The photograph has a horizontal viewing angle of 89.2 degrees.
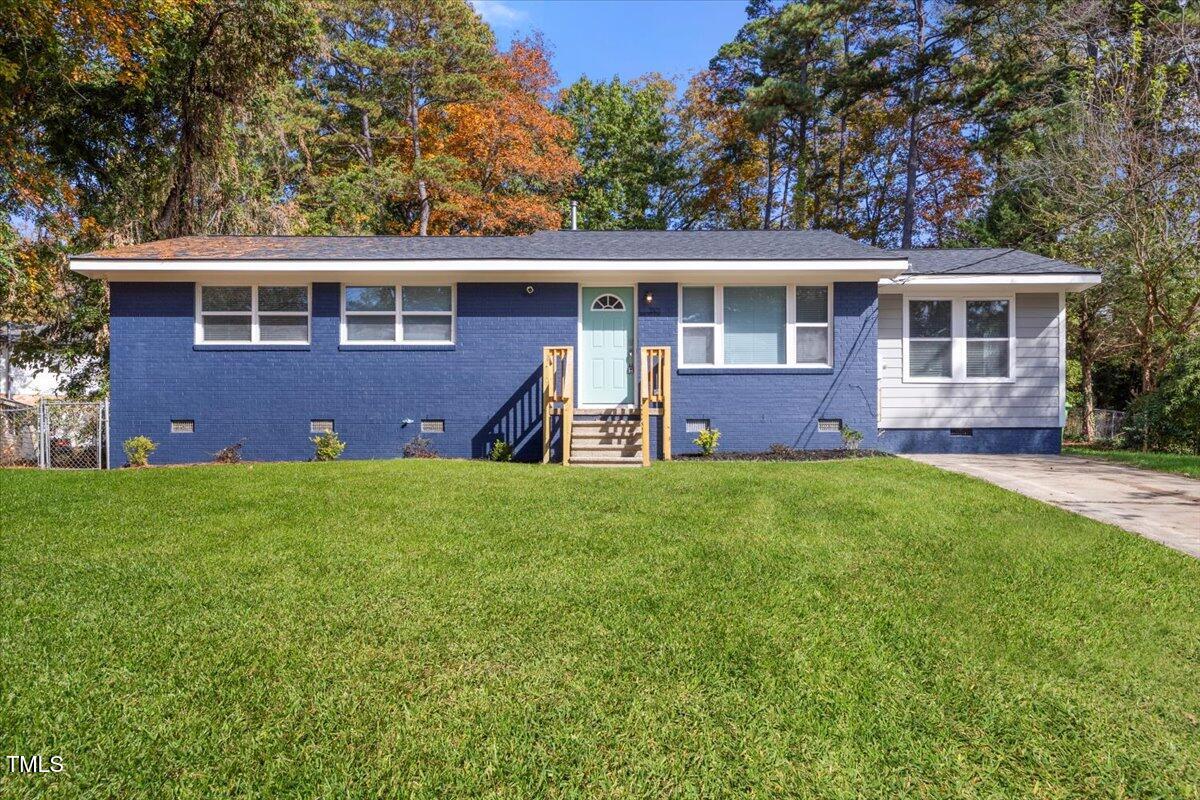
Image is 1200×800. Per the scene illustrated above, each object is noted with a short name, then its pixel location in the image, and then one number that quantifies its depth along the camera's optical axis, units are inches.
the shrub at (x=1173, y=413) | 438.1
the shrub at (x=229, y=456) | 368.8
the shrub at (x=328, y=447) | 366.0
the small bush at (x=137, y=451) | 362.0
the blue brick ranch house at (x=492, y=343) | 374.9
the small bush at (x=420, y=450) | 375.9
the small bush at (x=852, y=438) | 374.3
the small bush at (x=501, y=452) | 368.2
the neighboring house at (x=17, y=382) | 635.0
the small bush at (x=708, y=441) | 370.3
